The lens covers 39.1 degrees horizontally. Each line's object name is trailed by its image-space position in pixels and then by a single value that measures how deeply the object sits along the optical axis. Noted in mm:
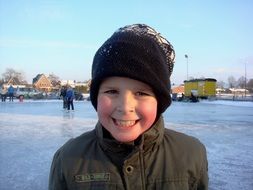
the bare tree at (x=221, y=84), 135875
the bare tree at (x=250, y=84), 122238
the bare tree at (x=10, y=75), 104375
